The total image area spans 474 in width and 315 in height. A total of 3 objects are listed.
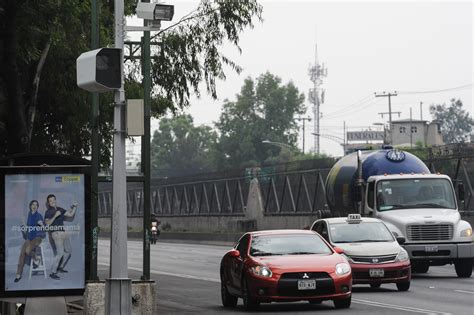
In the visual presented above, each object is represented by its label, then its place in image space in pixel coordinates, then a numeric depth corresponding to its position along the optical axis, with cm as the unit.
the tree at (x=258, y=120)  17138
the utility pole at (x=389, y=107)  12800
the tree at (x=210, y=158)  18038
